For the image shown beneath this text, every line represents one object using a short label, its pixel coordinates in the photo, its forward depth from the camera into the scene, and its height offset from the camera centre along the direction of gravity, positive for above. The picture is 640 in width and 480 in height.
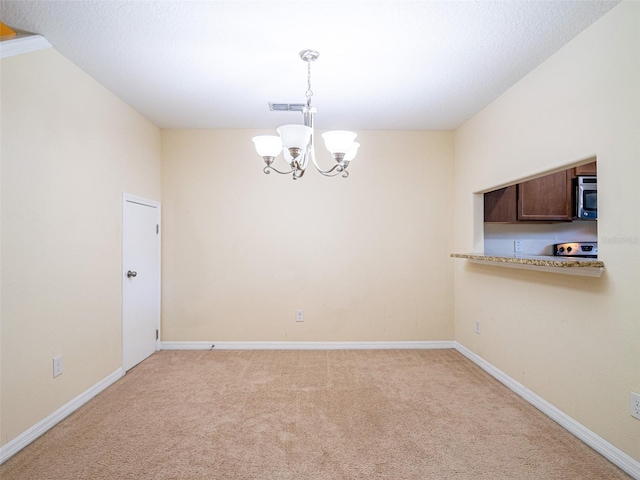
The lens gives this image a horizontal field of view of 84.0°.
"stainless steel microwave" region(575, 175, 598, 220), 3.41 +0.40
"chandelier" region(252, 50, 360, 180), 2.00 +0.57
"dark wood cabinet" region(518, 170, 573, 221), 3.48 +0.40
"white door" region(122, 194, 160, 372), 3.17 -0.39
